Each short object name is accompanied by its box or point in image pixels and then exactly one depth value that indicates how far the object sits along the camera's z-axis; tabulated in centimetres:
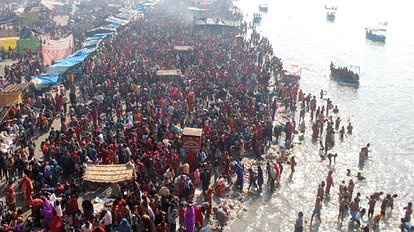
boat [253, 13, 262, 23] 6036
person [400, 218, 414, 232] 1216
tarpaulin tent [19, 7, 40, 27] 4165
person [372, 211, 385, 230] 1269
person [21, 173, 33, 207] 1169
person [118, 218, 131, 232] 1002
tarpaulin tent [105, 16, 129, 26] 3892
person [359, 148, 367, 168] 1751
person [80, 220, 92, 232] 960
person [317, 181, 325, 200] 1359
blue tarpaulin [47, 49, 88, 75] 2264
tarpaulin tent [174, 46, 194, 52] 3008
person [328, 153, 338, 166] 1700
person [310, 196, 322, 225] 1250
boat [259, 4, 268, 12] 7491
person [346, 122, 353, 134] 2072
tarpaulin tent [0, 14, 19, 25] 3809
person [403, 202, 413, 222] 1272
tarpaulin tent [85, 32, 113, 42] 3146
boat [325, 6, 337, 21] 6725
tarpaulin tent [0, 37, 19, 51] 3164
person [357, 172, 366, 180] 1623
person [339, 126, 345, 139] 1992
